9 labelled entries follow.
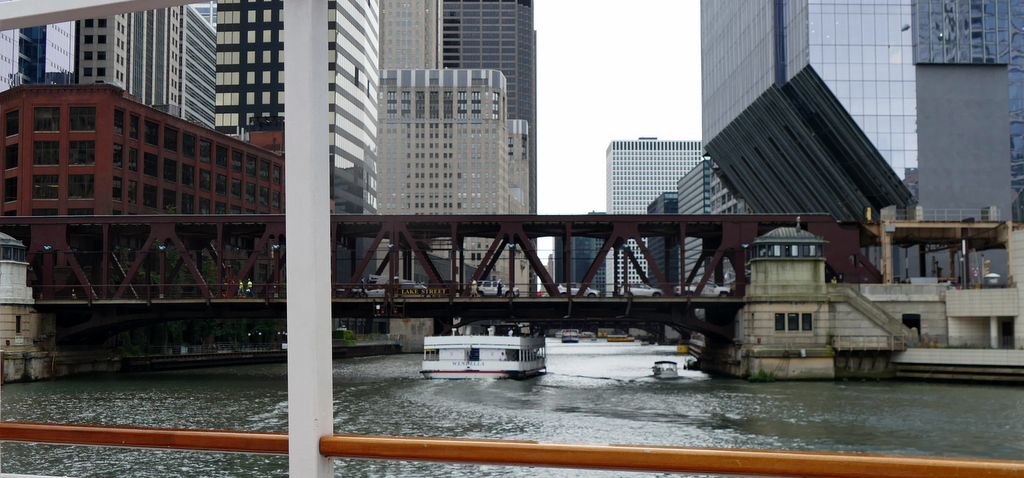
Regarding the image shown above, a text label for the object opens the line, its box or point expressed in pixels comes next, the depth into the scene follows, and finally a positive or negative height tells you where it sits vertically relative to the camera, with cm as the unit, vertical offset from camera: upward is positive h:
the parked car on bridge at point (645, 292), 8628 -200
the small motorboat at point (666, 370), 8562 -900
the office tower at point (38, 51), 13810 +3805
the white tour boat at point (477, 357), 8488 -763
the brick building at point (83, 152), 10669 +1420
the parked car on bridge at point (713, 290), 8760 -202
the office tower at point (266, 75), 16988 +3615
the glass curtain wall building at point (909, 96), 10938 +1981
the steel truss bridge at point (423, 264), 8081 +65
